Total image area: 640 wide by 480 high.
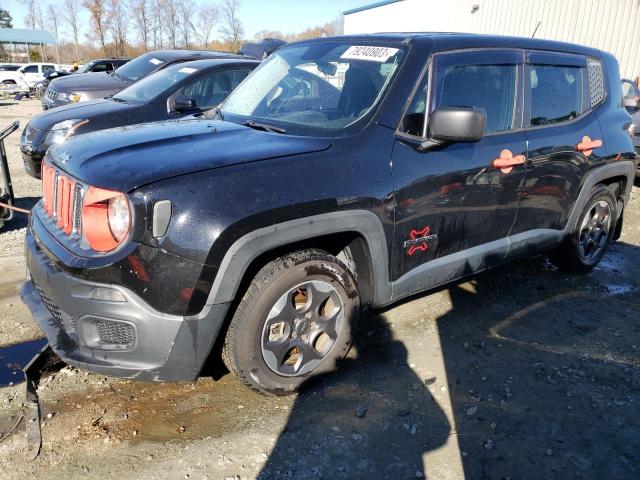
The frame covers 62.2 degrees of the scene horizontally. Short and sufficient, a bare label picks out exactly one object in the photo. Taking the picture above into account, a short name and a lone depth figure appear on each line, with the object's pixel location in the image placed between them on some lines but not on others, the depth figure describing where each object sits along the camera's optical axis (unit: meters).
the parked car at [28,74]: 27.34
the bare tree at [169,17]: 49.25
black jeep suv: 2.37
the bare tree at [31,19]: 66.56
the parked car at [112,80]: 8.56
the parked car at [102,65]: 18.06
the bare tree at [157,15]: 49.09
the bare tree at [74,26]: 55.84
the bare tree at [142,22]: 48.50
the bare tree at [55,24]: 60.12
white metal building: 13.72
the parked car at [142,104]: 6.18
